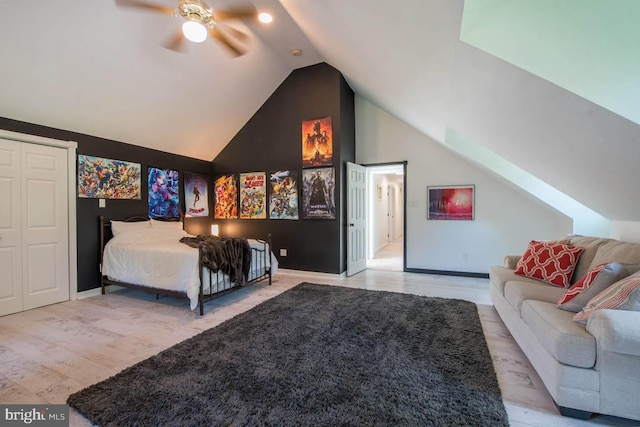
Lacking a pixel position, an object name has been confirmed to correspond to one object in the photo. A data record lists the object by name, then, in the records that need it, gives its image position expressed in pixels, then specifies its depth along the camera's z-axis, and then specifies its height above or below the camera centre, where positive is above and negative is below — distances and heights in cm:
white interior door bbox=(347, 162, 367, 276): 505 -11
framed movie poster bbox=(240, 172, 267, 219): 554 +37
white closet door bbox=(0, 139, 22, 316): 326 -20
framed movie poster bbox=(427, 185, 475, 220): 491 +20
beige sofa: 149 -84
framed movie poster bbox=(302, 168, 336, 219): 493 +37
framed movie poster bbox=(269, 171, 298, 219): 523 +35
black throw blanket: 332 -53
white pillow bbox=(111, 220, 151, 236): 420 -19
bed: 328 -65
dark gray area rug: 163 -118
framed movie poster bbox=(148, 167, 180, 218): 490 +37
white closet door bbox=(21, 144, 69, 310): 346 -15
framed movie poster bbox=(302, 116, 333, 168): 494 +128
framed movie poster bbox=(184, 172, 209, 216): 555 +38
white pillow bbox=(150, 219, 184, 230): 469 -19
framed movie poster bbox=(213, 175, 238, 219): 584 +36
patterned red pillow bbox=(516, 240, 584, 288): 262 -50
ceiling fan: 258 +217
